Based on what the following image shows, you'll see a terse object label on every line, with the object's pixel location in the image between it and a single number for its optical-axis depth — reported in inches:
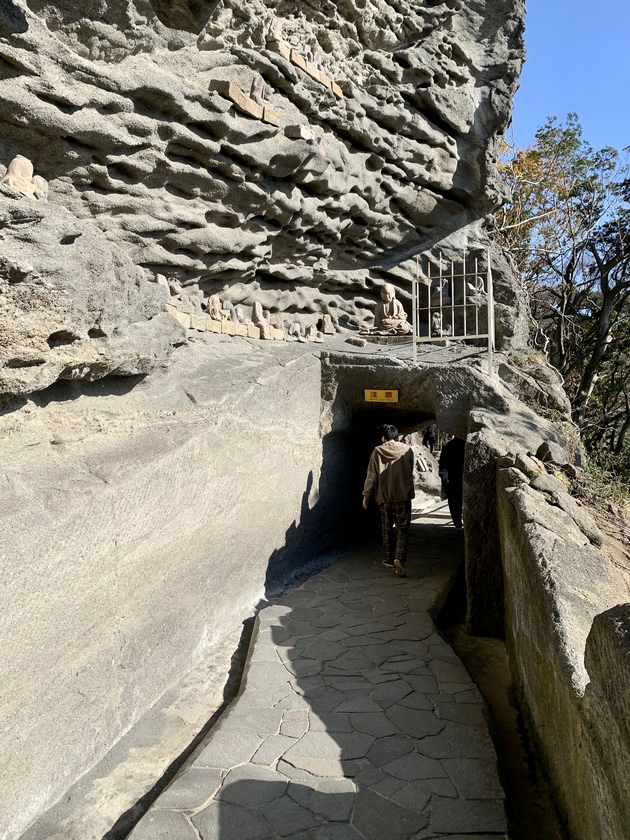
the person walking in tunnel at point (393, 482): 247.9
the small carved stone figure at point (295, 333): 339.1
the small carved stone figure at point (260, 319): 311.9
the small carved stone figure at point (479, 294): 433.1
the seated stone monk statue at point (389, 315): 396.2
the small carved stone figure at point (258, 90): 313.4
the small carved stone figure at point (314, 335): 350.6
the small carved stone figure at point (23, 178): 214.7
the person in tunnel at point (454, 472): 323.9
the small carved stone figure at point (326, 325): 397.4
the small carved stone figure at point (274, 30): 318.9
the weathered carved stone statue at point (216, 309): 303.9
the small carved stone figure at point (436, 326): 422.8
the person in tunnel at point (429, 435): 557.0
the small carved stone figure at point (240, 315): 335.8
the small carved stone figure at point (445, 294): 467.8
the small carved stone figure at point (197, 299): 319.3
